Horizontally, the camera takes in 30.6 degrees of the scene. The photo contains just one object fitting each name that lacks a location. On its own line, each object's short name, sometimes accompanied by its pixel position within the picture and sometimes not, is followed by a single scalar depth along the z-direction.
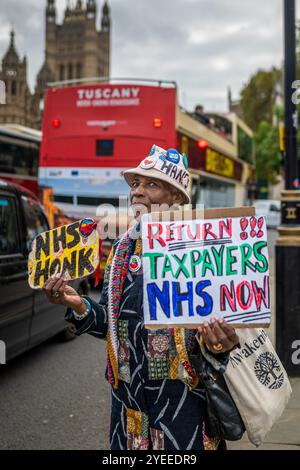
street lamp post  4.78
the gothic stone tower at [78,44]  99.19
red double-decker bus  10.12
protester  1.97
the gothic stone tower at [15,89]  68.06
